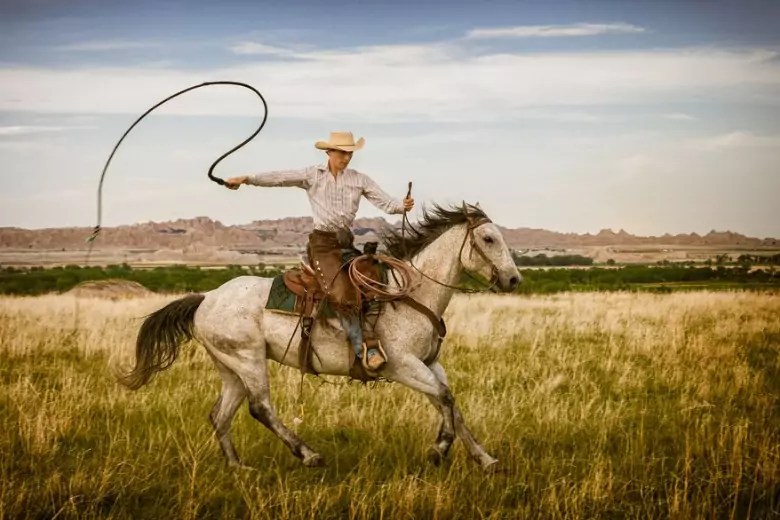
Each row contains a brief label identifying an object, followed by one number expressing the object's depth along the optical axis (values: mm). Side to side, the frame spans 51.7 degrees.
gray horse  7336
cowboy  7516
